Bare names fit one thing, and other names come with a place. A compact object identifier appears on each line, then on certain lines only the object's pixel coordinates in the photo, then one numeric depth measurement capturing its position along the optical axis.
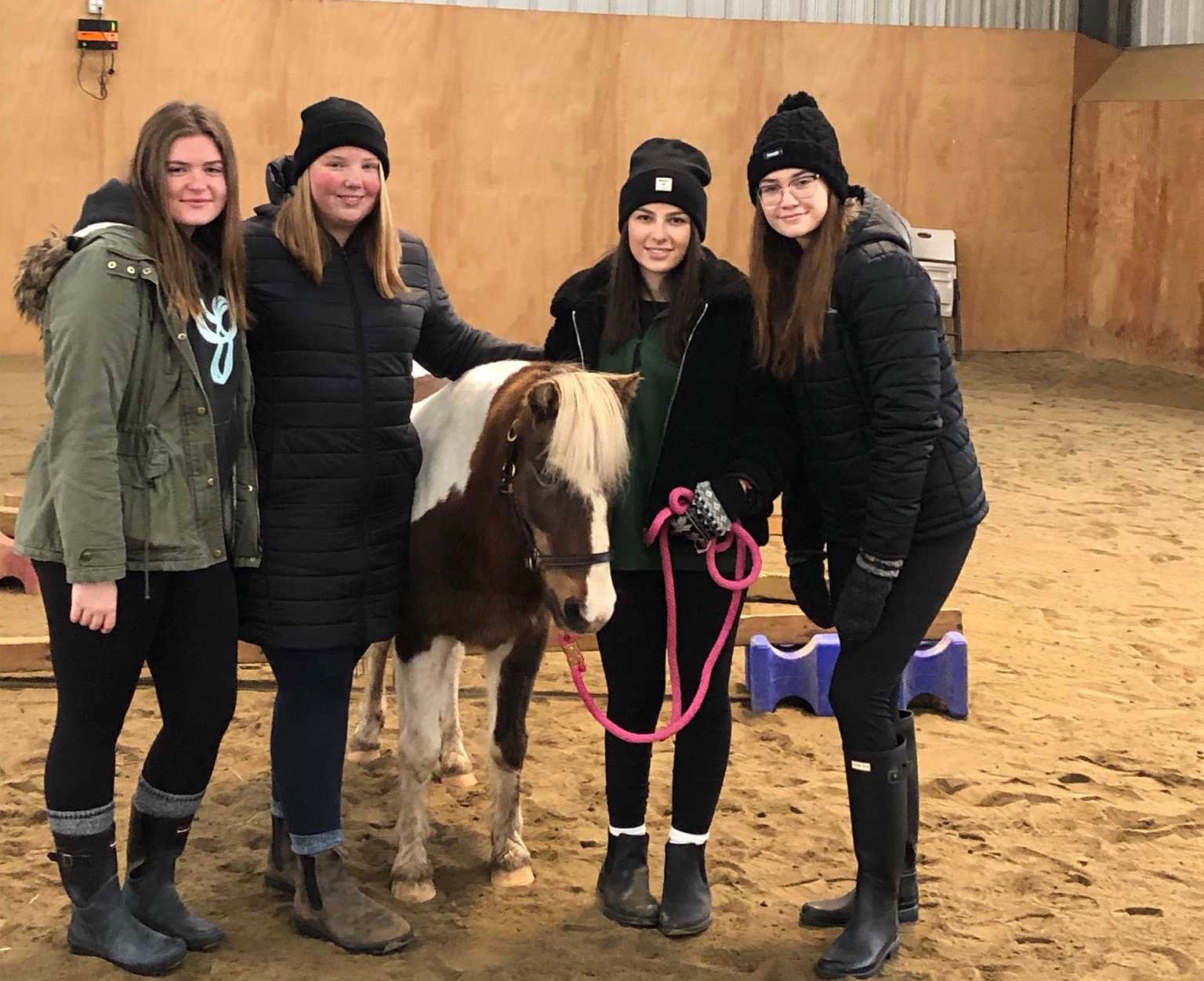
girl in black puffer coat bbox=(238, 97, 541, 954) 2.42
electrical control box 9.89
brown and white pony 2.43
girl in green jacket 2.16
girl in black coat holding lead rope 2.49
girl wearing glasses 2.31
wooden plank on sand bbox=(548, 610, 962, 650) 4.13
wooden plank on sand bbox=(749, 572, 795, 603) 4.64
